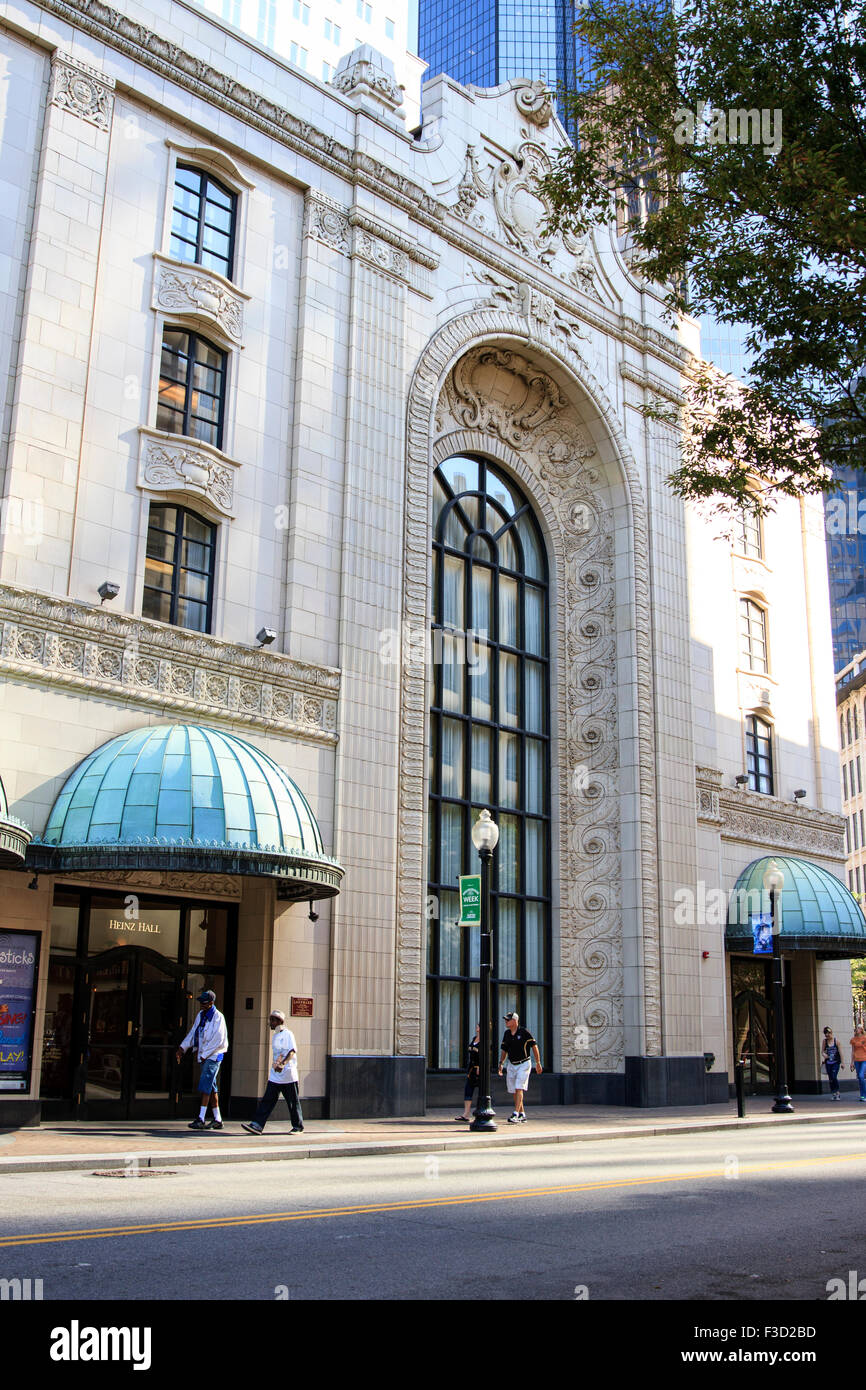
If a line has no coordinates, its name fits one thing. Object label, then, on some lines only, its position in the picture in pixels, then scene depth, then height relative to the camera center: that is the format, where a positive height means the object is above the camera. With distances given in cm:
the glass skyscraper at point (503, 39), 12219 +9401
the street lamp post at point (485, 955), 2069 +114
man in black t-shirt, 2395 -52
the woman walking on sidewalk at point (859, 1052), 3144 -50
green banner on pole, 2225 +210
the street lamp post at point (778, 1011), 2791 +43
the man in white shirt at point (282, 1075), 1845 -75
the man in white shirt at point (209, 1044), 1872 -33
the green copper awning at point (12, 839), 1702 +235
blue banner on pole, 2962 +217
